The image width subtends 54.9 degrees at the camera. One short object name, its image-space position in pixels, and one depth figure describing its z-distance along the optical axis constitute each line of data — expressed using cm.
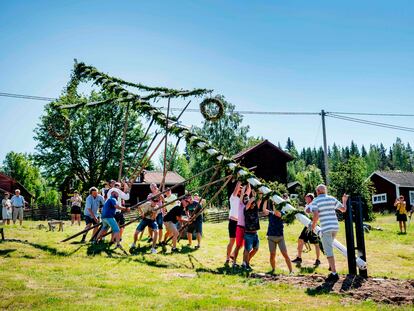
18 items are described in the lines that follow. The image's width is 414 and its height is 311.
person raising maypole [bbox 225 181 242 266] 1110
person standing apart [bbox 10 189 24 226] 2073
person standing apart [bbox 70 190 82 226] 2135
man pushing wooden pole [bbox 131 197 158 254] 1252
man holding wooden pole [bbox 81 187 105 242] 1377
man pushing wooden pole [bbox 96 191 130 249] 1203
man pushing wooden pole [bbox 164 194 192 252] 1288
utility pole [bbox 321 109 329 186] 2584
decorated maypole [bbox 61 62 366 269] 1289
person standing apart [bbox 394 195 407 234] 2027
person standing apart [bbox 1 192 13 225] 1982
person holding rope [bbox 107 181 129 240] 1246
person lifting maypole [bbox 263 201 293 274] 981
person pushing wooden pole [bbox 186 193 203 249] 1404
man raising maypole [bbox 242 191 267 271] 1012
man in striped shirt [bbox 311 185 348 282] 870
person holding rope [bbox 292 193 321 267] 1145
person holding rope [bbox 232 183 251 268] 1052
